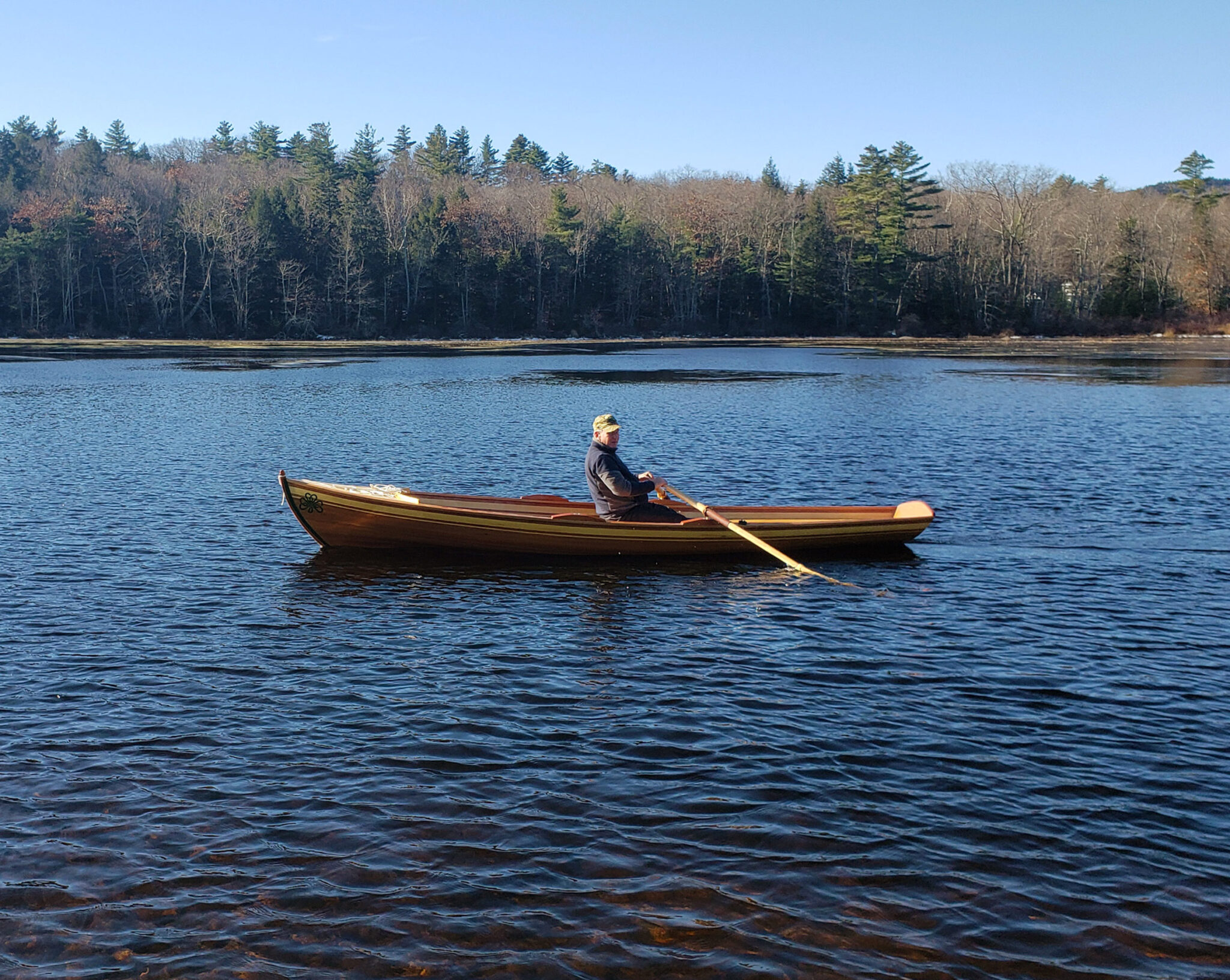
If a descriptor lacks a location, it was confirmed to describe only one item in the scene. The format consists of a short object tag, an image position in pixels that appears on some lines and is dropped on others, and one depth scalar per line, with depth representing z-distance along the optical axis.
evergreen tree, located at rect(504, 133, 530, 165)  146.50
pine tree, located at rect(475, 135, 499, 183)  145.88
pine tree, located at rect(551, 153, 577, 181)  151.12
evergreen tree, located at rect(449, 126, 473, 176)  142.25
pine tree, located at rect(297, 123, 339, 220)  99.38
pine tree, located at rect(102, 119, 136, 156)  130.38
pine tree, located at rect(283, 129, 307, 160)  124.69
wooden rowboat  15.02
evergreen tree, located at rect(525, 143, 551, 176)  145.88
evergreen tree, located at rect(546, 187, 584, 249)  99.69
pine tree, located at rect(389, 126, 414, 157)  138.38
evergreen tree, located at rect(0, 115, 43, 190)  102.75
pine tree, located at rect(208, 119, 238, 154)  138.12
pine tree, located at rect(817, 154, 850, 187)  138.88
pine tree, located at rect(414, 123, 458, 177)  126.81
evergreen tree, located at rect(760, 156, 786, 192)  119.81
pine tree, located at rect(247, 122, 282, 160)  130.25
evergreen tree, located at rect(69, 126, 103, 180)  103.94
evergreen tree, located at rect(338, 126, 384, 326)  95.06
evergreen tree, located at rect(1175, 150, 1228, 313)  94.19
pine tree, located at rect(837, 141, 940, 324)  98.56
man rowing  14.73
